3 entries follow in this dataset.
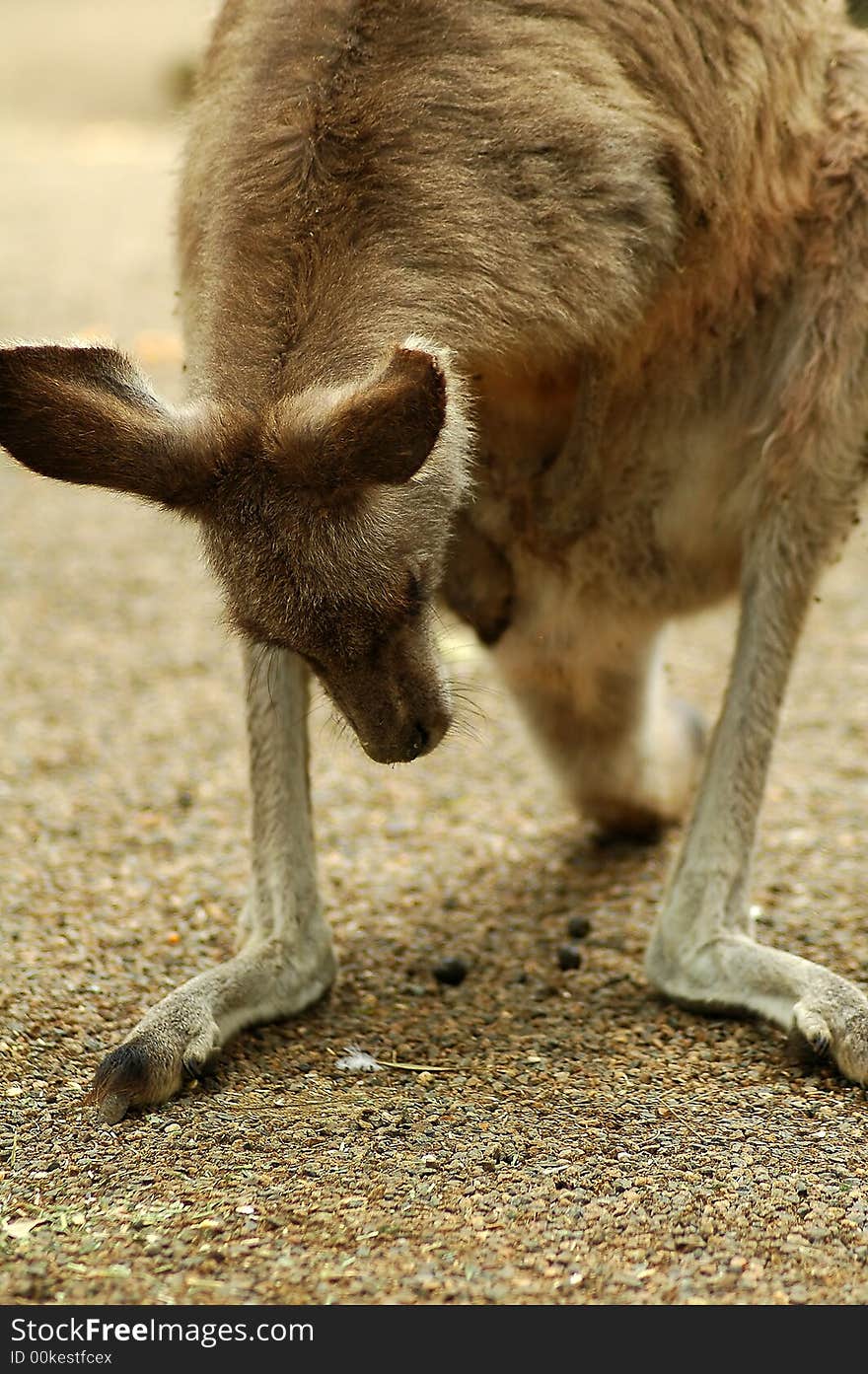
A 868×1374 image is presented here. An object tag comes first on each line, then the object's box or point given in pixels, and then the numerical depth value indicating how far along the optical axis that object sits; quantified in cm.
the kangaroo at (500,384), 532
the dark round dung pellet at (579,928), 764
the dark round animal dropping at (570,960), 725
